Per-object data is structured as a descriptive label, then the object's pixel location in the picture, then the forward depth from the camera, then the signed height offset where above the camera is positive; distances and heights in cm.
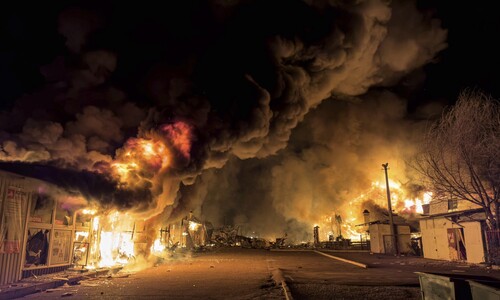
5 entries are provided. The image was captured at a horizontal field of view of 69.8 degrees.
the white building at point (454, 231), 2502 +34
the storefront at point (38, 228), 1324 +45
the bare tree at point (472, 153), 2267 +525
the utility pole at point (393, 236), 3453 -2
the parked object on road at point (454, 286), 632 -96
